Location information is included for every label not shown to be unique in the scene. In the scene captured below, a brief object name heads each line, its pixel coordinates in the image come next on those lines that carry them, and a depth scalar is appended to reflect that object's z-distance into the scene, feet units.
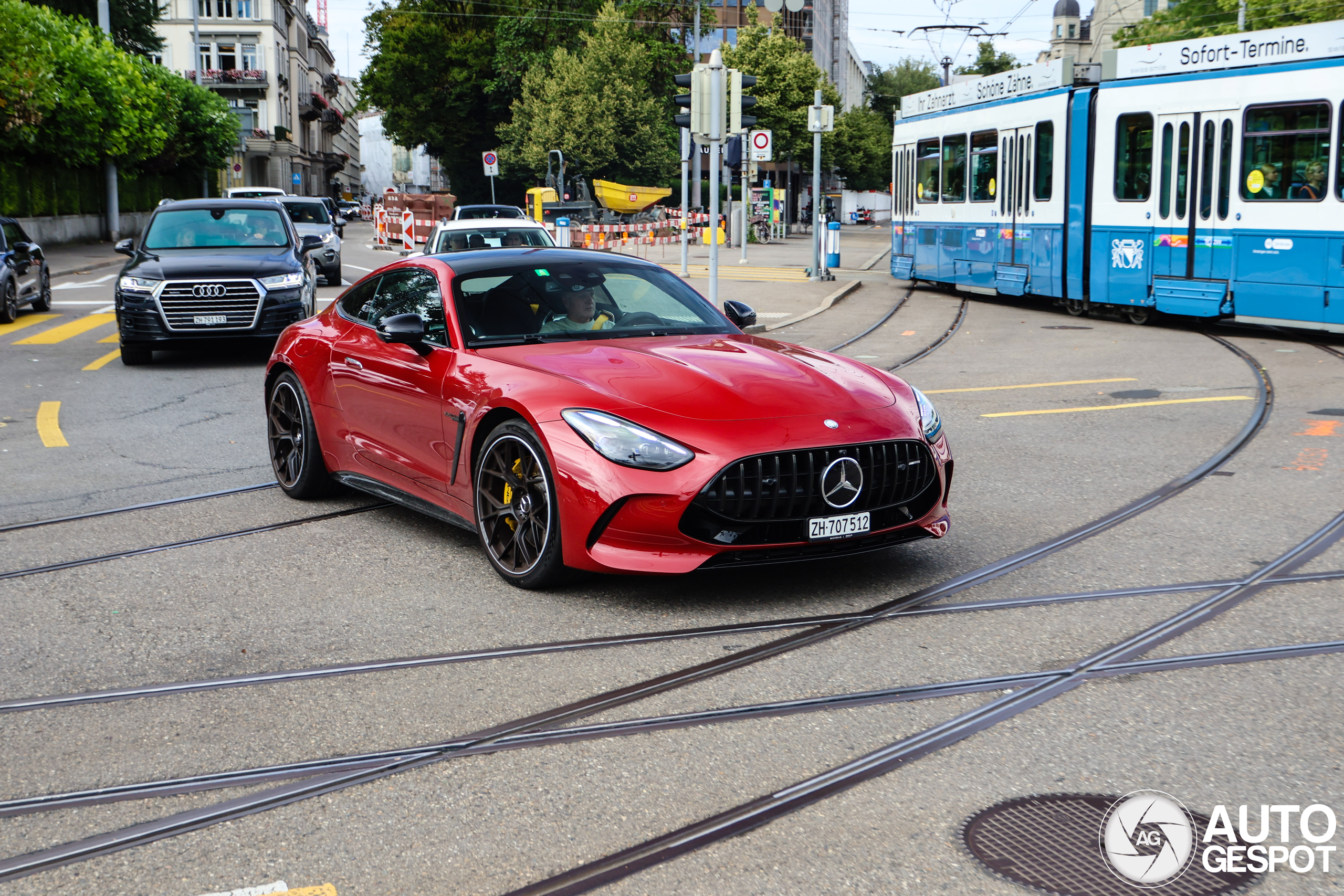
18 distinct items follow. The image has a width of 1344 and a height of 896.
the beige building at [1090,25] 269.44
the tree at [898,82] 418.51
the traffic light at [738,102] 58.70
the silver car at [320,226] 87.30
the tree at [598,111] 213.25
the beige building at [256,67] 302.45
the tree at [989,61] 302.45
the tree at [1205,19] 138.10
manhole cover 10.14
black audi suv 46.19
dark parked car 63.00
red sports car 17.15
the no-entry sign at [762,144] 93.20
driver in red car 21.34
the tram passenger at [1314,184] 49.32
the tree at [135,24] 172.24
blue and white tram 49.83
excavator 153.48
